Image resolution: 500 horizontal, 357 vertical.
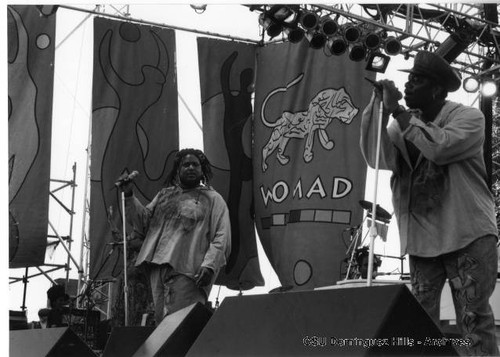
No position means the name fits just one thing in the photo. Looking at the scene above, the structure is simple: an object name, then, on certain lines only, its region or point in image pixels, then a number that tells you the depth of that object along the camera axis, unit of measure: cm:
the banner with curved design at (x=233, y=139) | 832
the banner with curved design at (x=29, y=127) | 711
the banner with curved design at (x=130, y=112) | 780
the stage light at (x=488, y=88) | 841
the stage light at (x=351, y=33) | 763
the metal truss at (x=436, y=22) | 791
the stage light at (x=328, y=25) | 759
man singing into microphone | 268
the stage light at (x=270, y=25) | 757
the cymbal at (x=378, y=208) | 748
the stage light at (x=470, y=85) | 838
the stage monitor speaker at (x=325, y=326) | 208
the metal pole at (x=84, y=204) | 749
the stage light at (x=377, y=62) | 770
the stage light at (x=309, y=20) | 752
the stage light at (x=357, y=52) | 772
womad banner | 793
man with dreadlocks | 408
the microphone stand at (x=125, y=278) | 485
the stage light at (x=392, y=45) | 780
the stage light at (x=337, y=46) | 776
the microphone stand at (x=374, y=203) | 274
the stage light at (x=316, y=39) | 771
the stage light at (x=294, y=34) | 766
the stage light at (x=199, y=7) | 729
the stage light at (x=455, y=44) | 809
